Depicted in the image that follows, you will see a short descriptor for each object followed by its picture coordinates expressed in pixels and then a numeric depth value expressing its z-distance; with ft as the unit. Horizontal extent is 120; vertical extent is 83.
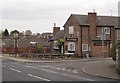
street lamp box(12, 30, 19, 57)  241.72
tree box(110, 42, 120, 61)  98.55
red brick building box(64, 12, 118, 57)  200.54
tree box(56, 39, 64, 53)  222.13
